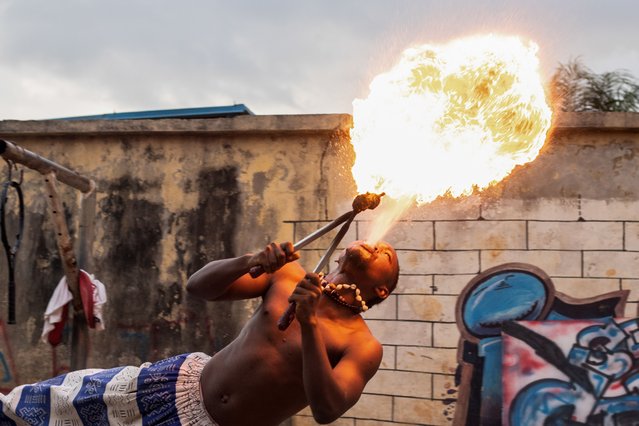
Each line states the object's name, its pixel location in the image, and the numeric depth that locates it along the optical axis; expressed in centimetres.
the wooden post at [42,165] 541
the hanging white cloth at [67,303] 634
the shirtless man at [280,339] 349
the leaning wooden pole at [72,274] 592
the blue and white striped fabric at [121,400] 370
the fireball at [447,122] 393
